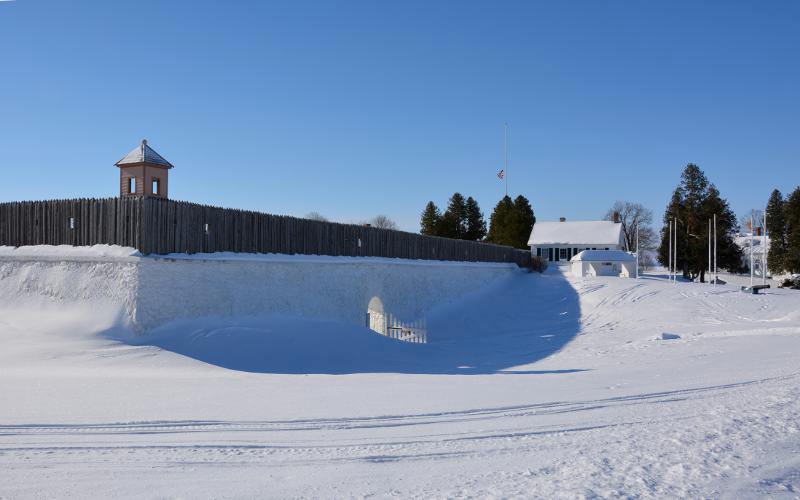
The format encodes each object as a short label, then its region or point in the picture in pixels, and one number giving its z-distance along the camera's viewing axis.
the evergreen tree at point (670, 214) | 55.19
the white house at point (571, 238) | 55.19
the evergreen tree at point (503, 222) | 61.62
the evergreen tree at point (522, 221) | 61.42
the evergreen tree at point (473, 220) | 65.25
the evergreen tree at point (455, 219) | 63.66
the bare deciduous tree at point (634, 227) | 79.69
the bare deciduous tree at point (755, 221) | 86.69
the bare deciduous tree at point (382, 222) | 94.87
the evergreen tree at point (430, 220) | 63.69
